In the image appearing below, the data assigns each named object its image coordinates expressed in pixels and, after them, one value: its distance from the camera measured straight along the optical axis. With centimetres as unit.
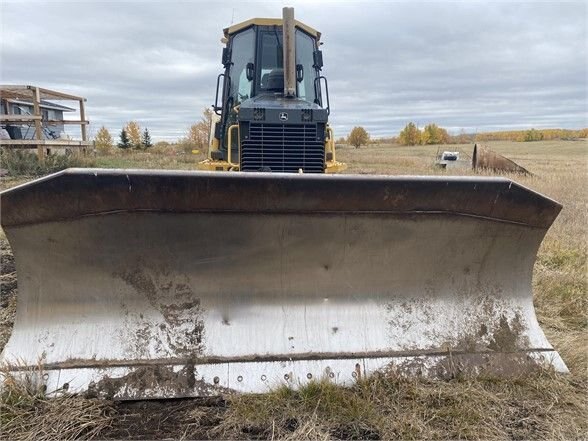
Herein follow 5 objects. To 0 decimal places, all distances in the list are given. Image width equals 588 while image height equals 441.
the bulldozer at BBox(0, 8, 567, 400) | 230
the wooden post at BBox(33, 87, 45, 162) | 1459
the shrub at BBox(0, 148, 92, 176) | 1361
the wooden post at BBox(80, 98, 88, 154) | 1776
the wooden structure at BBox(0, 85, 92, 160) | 1481
